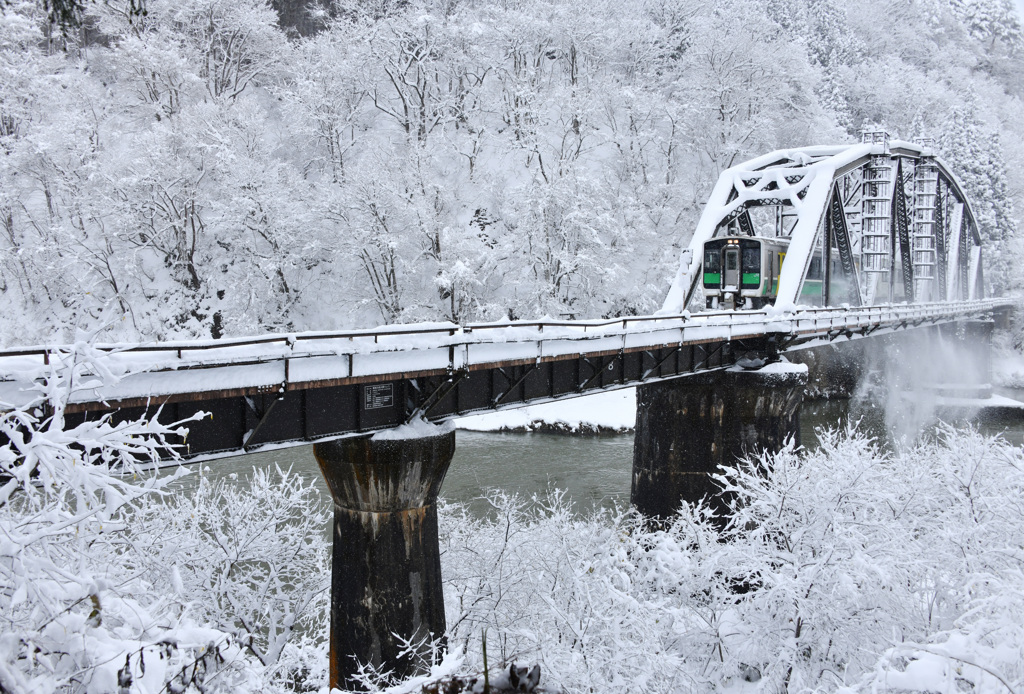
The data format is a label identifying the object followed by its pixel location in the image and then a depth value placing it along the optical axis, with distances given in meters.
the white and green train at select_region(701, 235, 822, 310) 28.81
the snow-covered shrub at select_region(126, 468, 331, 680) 13.58
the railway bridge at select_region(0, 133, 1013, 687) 9.34
